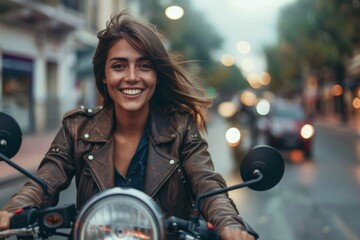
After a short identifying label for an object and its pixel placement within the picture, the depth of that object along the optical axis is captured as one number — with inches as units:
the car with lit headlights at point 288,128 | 738.8
